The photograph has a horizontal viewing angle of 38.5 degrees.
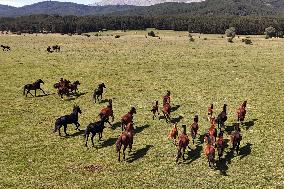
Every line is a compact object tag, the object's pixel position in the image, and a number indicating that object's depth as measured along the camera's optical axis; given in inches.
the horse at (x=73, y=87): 1695.3
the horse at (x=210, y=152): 947.3
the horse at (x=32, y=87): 1706.4
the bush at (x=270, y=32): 5457.2
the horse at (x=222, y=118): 1189.7
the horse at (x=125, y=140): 1021.7
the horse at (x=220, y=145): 985.5
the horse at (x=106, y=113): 1275.8
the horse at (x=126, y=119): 1205.7
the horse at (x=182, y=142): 992.9
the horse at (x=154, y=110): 1333.7
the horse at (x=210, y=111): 1286.9
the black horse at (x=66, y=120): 1222.3
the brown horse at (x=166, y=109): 1307.8
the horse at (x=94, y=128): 1125.2
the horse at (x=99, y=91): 1576.0
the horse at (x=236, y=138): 1027.9
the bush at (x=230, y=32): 5534.5
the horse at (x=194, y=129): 1099.6
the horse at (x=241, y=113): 1231.5
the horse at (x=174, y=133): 1080.8
